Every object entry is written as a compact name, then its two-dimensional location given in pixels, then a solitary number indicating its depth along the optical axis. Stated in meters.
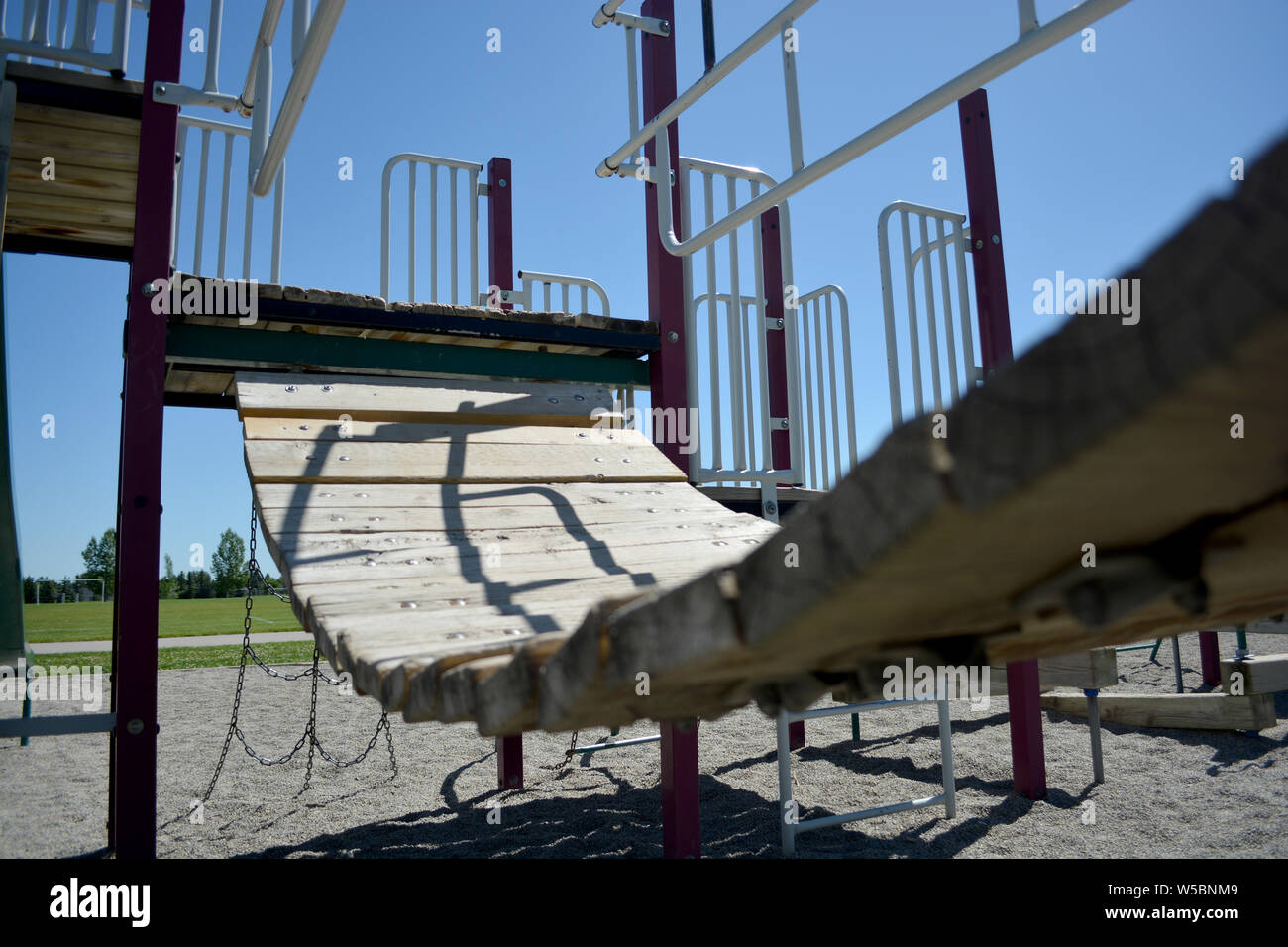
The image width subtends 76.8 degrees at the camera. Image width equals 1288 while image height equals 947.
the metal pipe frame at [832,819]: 3.74
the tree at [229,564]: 46.69
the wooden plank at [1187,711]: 5.01
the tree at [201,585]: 46.00
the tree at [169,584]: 47.40
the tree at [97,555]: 52.93
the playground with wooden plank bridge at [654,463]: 0.40
